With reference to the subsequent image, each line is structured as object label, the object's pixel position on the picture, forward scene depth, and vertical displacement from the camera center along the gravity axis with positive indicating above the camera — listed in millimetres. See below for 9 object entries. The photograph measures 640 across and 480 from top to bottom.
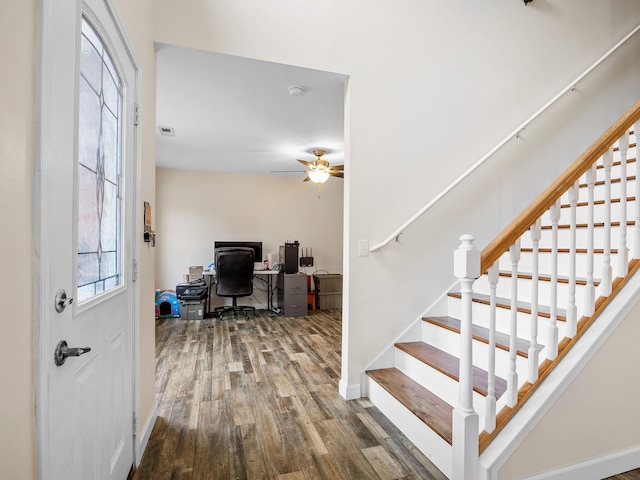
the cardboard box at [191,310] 4832 -1126
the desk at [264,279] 5312 -747
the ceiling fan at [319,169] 4328 +962
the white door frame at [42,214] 761 +51
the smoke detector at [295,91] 2619 +1243
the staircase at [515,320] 1404 -450
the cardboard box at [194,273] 5359 -614
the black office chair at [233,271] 4859 -533
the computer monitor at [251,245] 5562 -140
